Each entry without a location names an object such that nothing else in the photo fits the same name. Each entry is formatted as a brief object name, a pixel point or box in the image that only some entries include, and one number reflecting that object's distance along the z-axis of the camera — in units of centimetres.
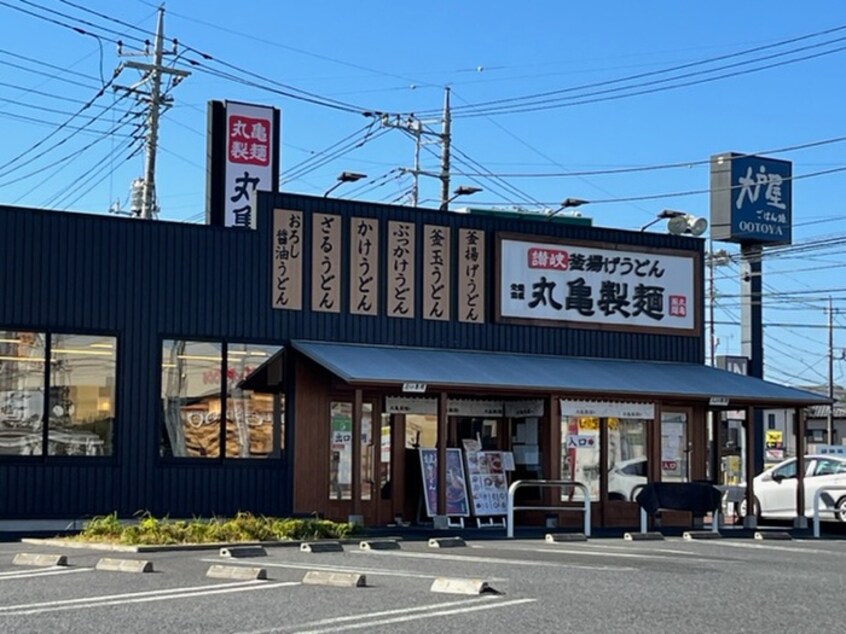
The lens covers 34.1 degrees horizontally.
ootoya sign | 3472
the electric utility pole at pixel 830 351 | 6888
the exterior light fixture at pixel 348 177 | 2595
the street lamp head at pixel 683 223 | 2778
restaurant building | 2067
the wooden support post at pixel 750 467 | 2525
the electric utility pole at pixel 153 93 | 3981
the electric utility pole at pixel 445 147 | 4462
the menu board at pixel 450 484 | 2309
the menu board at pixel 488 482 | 2362
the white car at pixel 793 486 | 2784
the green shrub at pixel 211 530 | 1692
